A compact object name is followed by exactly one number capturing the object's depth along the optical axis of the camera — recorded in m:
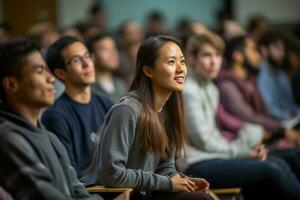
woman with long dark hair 4.33
